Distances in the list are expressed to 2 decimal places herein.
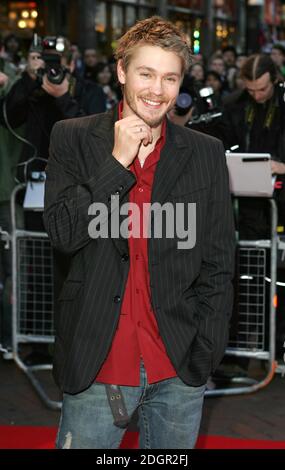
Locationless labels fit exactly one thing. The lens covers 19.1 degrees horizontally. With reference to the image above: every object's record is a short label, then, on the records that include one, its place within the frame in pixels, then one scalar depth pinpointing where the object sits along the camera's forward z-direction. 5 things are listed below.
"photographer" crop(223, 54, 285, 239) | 5.84
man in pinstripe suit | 2.55
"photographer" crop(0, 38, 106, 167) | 5.83
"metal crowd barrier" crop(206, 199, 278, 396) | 5.39
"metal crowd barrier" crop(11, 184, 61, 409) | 5.68
